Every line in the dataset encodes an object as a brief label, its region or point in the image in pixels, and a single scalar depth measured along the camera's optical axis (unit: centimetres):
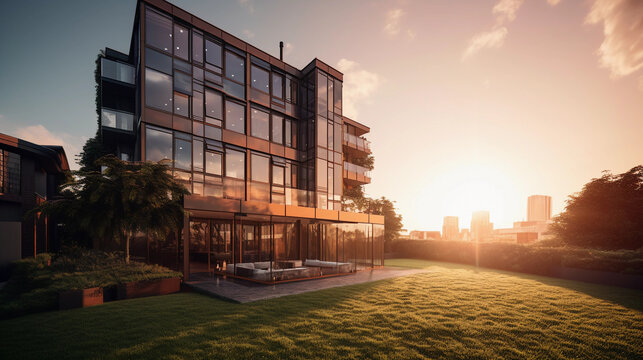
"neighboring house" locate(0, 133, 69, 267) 1161
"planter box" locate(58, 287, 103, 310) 718
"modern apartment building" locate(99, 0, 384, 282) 1310
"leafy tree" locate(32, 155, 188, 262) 925
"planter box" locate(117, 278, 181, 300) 830
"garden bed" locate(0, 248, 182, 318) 714
